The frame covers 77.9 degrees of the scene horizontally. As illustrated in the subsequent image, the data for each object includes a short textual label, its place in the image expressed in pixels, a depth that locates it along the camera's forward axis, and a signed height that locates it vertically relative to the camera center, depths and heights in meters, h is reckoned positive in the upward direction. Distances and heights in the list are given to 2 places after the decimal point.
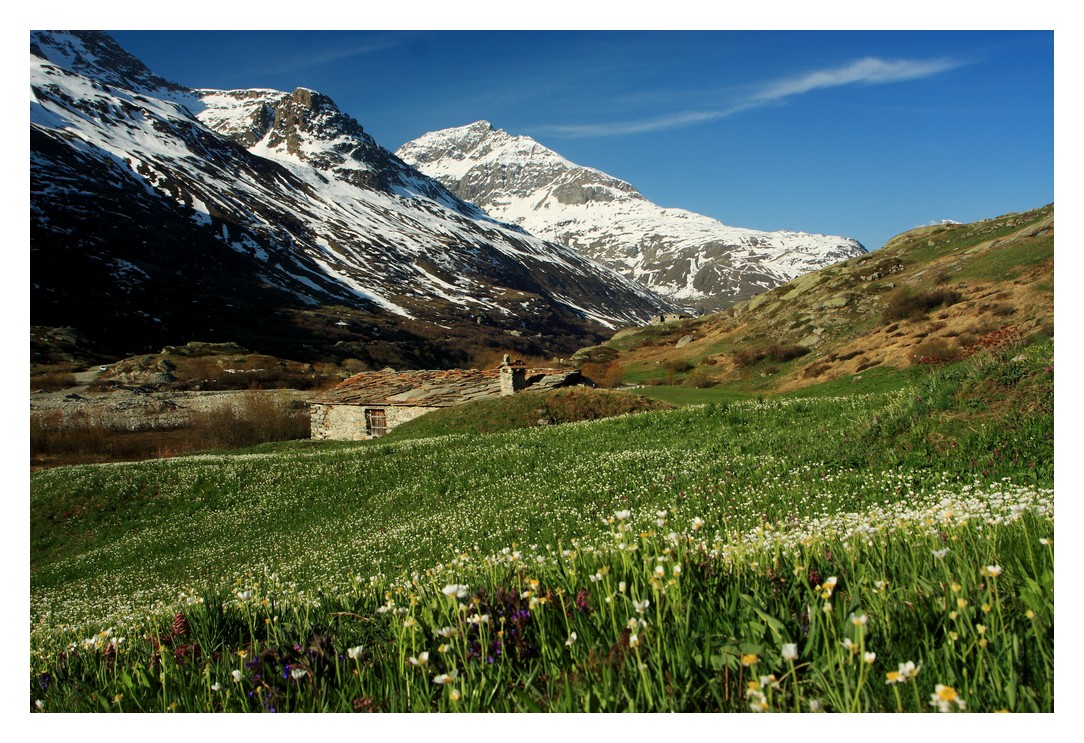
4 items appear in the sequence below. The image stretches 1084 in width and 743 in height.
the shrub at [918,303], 48.94 +4.37
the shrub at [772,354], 55.69 +0.87
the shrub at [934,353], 36.86 +0.50
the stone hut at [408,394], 47.25 -1.76
